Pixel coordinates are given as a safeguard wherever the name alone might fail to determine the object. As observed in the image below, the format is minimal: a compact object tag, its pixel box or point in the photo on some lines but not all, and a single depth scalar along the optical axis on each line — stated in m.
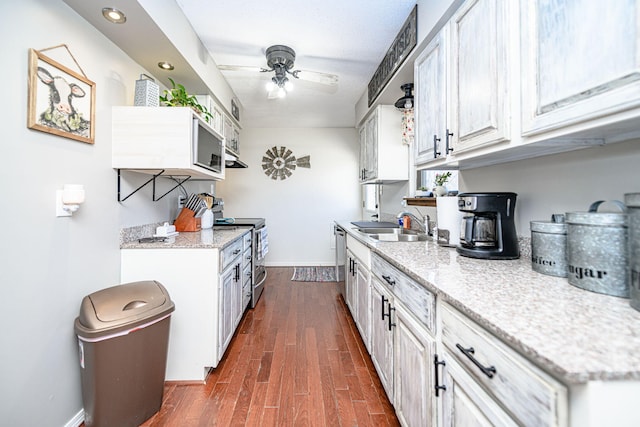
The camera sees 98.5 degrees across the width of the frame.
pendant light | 2.44
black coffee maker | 1.28
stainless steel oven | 3.02
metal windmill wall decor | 4.97
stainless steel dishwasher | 3.07
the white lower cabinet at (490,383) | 0.55
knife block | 2.50
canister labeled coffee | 1.00
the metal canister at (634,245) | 0.68
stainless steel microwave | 1.85
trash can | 1.25
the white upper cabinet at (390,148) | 2.95
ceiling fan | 2.40
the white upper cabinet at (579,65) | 0.68
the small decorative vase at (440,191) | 2.12
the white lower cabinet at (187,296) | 1.77
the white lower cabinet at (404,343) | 1.04
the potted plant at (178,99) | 1.87
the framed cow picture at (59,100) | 1.20
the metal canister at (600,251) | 0.79
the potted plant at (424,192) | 2.42
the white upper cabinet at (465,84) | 1.09
